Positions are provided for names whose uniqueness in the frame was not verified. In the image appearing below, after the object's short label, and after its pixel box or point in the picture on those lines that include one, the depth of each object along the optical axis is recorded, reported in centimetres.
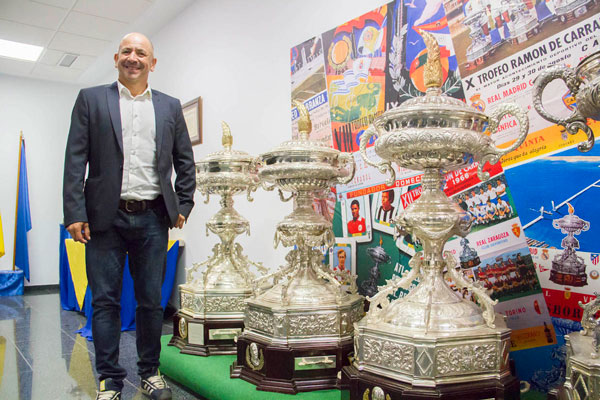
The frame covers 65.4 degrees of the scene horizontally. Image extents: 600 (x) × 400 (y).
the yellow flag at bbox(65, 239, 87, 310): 376
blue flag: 549
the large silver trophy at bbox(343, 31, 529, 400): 114
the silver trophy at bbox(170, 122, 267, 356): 205
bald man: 164
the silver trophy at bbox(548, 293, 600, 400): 90
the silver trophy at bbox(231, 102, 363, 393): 158
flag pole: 551
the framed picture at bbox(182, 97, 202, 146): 357
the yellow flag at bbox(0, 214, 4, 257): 515
